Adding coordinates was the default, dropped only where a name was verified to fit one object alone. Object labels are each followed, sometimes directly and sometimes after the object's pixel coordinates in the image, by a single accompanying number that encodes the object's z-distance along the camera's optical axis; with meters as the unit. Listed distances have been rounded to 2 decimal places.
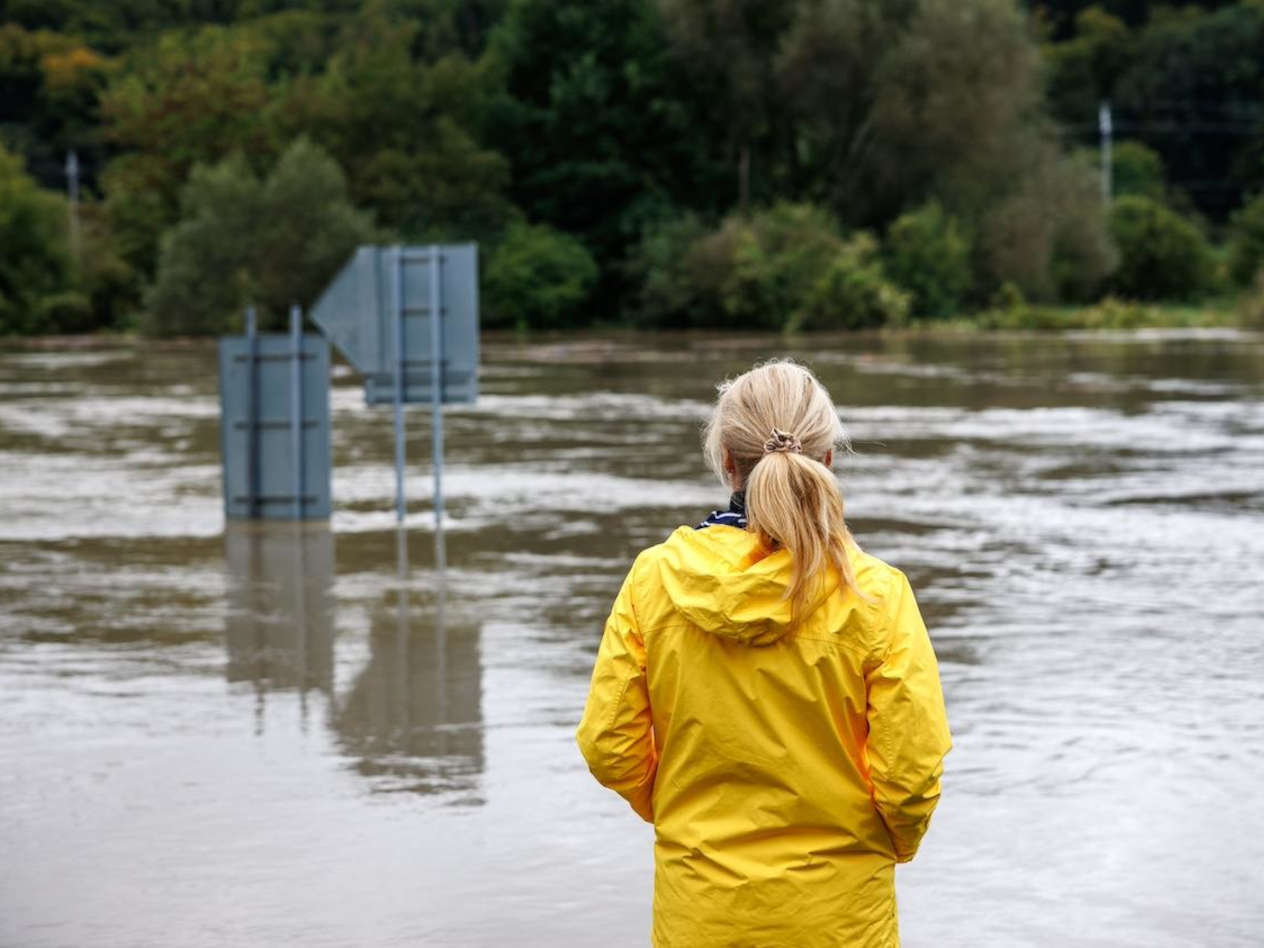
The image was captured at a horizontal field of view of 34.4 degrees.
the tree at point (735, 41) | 62.06
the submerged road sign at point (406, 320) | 13.23
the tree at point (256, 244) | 56.91
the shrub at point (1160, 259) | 68.81
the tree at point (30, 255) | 62.12
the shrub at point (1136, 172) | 94.06
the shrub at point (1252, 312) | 53.12
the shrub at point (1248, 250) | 67.94
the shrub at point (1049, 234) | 61.62
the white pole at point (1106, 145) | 87.94
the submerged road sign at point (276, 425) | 13.49
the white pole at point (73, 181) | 77.79
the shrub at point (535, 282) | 63.16
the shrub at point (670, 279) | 60.31
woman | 3.30
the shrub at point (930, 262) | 59.53
